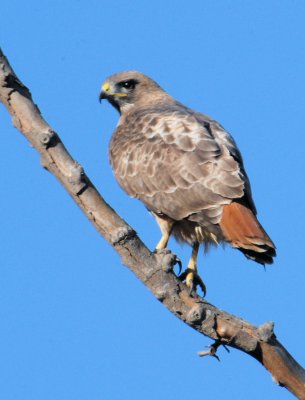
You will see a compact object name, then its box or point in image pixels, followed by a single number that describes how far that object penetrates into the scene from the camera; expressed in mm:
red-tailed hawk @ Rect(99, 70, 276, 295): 11445
